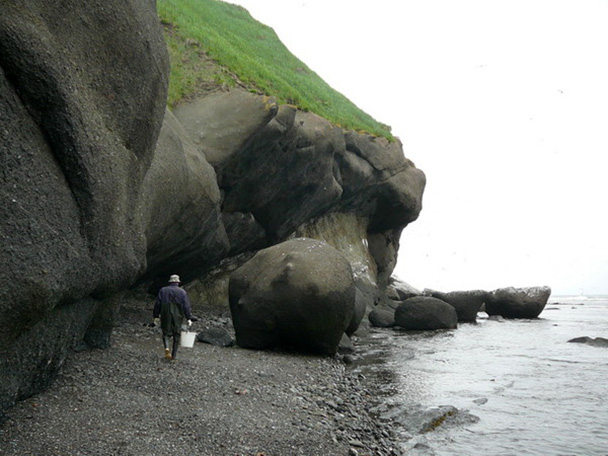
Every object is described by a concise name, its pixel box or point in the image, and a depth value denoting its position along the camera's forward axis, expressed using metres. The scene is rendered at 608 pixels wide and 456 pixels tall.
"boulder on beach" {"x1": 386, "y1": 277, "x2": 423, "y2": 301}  45.91
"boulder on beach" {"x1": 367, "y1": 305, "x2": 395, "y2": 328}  32.28
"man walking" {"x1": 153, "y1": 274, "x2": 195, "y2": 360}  13.05
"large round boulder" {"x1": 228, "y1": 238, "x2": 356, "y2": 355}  16.38
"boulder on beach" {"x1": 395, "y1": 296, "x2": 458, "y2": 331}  30.88
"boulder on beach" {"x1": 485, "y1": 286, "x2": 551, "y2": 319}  43.72
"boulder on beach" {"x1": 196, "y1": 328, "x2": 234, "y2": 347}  17.33
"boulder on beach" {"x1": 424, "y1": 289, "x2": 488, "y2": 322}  38.41
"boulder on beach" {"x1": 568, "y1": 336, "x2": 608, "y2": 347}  26.59
